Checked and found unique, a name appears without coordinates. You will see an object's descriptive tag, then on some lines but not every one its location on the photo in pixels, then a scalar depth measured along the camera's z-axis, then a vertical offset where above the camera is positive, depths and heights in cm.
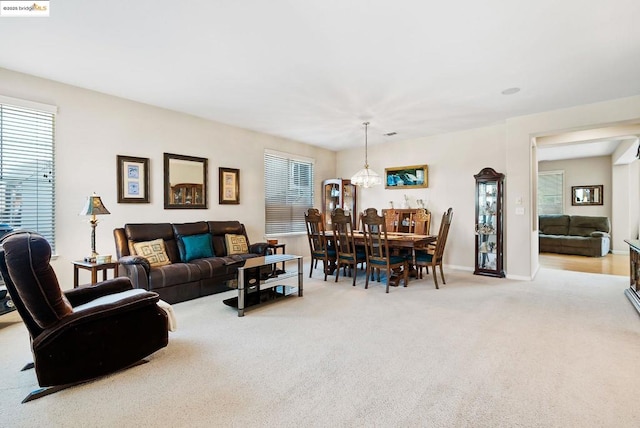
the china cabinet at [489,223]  528 -18
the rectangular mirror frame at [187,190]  471 +37
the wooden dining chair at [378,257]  430 -64
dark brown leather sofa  357 -66
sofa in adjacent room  754 -57
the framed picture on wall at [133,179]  421 +48
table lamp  354 +2
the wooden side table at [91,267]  338 -60
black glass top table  333 -80
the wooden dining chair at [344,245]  471 -52
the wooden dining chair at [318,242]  505 -50
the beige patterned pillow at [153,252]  392 -50
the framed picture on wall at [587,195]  858 +52
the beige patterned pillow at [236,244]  489 -51
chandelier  526 +60
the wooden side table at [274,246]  526 -58
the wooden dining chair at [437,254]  456 -64
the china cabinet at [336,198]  707 +36
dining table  460 -43
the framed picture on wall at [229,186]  543 +50
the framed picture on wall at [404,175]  639 +81
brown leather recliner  186 -76
